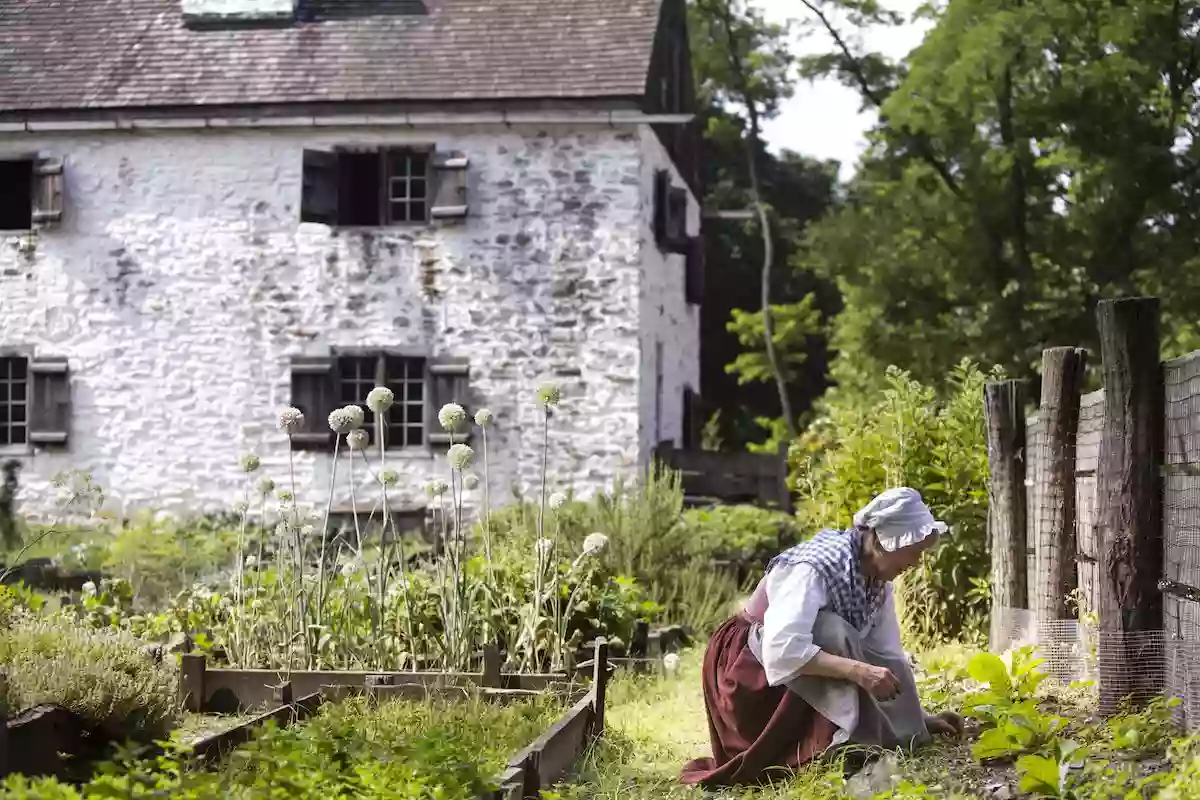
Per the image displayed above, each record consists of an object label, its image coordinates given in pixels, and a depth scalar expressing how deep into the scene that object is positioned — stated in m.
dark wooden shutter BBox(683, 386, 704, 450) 20.50
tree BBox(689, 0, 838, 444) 25.72
